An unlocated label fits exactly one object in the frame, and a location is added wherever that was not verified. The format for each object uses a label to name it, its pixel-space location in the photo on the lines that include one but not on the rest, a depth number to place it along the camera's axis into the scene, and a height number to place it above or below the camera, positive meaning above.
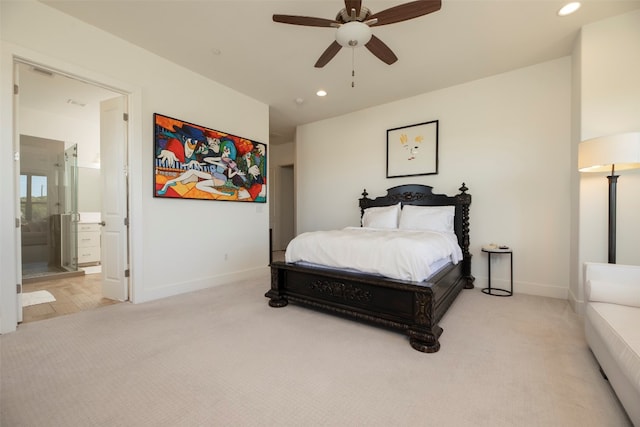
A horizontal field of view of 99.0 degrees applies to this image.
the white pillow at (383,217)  4.00 -0.09
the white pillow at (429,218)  3.70 -0.11
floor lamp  2.13 +0.45
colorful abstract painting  3.39 +0.66
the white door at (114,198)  3.23 +0.15
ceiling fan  1.97 +1.47
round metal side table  3.40 -0.96
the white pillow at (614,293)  1.70 -0.52
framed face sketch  4.21 +0.98
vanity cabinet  5.27 -0.65
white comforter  2.29 -0.39
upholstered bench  1.25 -0.62
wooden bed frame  2.13 -0.80
